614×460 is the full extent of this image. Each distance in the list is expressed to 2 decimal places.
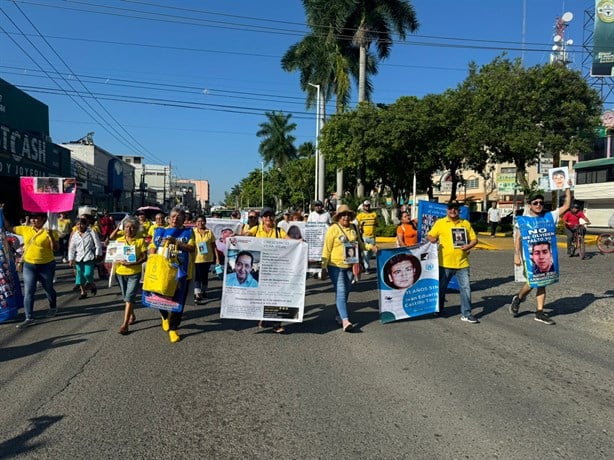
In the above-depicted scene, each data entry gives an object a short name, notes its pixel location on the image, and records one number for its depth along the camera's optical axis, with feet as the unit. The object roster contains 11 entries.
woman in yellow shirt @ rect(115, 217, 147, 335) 22.71
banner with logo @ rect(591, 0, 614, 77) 111.96
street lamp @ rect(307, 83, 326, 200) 121.49
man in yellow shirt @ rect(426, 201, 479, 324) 24.85
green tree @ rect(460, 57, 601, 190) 75.77
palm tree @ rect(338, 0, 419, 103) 101.45
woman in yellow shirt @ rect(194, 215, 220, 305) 30.09
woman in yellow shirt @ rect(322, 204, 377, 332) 22.74
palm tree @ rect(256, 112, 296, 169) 230.89
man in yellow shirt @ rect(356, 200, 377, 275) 38.83
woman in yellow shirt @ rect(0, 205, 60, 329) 24.45
